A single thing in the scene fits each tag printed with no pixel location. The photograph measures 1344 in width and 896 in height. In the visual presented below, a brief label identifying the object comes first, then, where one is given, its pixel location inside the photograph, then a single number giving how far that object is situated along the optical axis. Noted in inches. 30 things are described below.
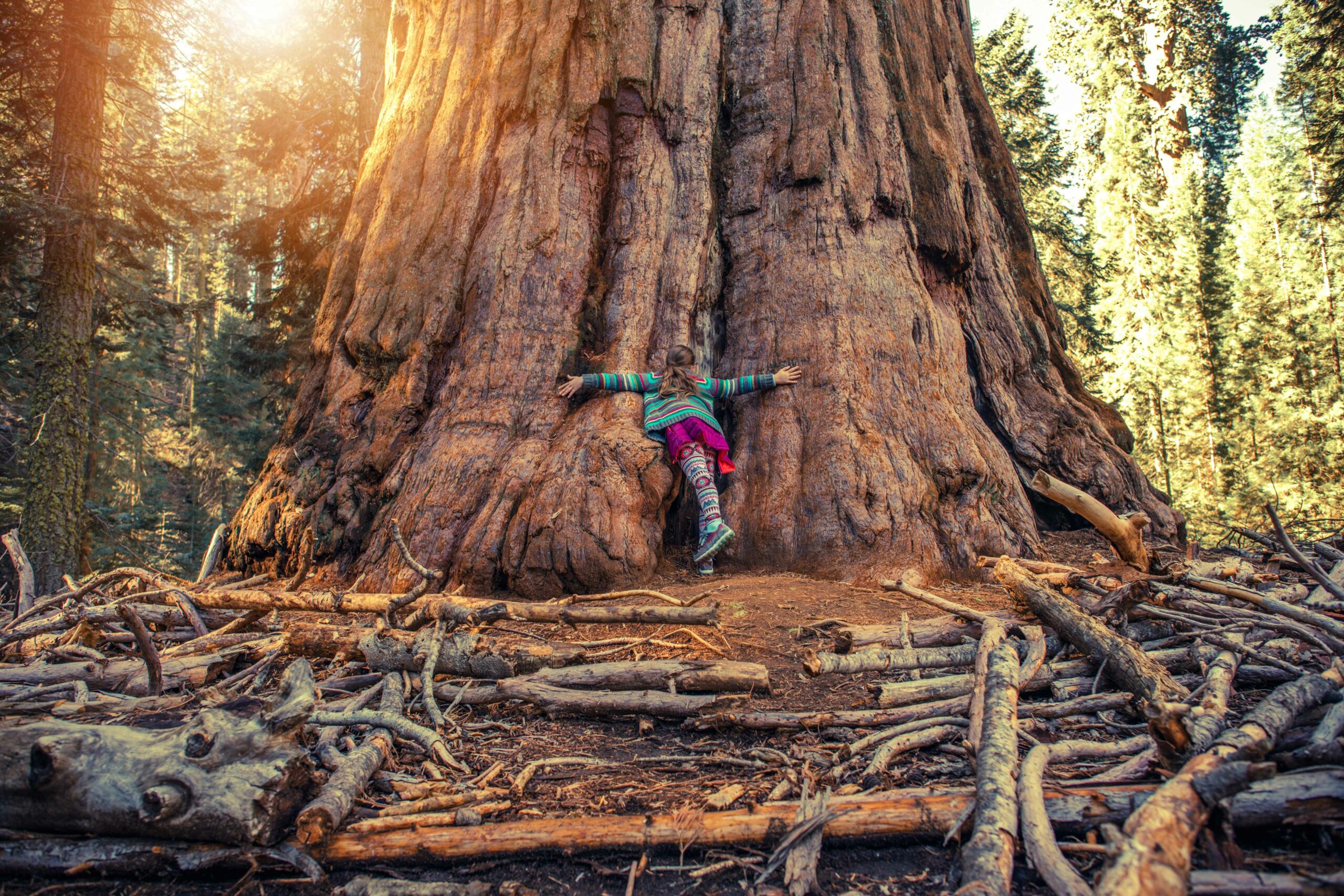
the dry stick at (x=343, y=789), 75.6
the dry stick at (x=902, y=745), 86.7
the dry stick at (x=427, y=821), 77.1
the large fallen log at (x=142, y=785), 73.5
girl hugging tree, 197.6
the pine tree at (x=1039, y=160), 720.3
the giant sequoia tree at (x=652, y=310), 187.6
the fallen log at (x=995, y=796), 62.0
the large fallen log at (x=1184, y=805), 54.6
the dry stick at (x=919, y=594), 126.6
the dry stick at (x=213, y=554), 213.0
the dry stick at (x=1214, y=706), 75.2
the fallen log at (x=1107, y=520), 152.3
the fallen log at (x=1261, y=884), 53.3
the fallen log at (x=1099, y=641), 99.2
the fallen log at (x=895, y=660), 120.2
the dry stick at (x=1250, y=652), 98.4
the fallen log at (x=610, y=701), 110.2
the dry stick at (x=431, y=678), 109.4
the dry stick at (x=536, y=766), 89.5
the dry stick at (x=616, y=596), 143.8
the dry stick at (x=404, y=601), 132.3
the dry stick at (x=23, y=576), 155.3
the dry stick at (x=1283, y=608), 92.1
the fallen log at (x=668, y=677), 113.7
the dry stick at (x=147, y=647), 91.0
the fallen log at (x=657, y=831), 74.5
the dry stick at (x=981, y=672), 89.7
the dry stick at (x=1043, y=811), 59.9
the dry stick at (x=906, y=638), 126.0
